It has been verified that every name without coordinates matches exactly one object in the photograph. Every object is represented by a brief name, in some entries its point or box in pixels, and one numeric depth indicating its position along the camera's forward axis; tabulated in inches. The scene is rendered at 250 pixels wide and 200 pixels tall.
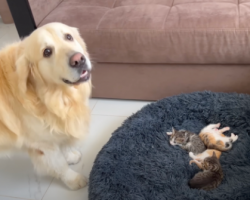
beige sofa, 58.7
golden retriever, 41.6
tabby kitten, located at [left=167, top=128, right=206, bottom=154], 57.9
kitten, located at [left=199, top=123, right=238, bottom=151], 57.2
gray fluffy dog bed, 49.9
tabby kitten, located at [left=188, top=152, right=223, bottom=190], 50.9
